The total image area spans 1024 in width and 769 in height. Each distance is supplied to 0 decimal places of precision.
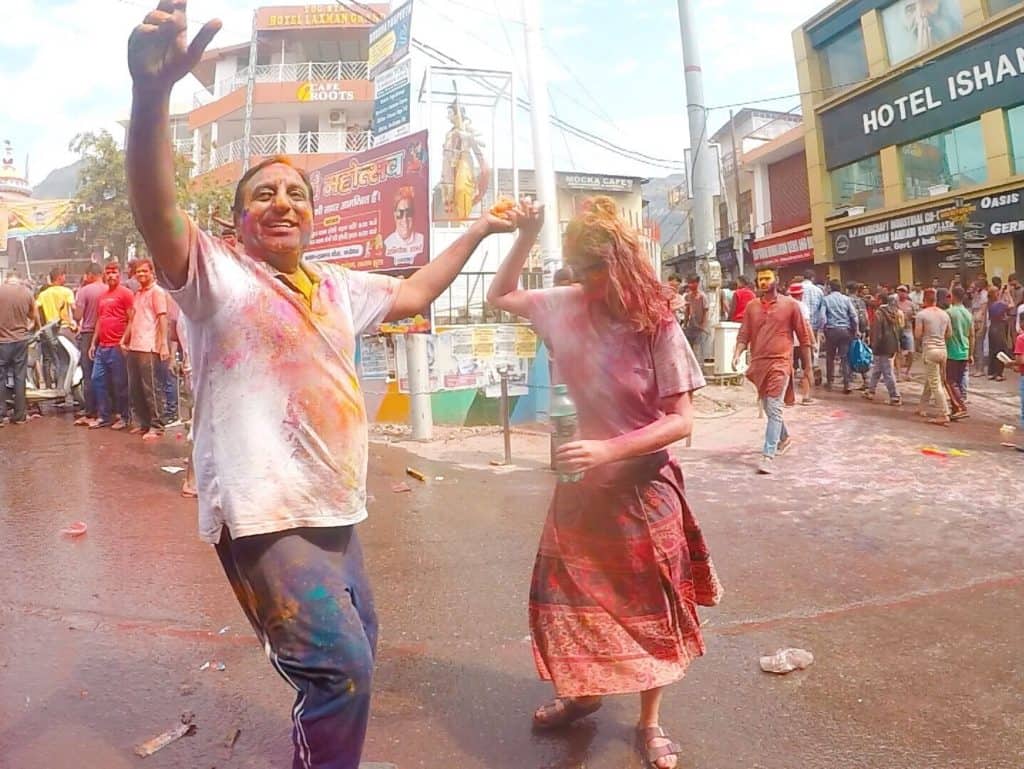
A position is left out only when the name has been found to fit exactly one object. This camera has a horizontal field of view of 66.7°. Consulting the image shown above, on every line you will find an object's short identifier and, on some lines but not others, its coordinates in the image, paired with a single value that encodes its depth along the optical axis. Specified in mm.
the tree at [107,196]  24406
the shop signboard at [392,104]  8844
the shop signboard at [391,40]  9008
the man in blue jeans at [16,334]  8758
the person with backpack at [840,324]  11766
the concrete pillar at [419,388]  8406
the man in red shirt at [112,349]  8367
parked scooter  9953
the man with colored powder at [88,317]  8945
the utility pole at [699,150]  12484
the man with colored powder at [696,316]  12961
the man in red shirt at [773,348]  7078
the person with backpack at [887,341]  10430
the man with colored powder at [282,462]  1785
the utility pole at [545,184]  7398
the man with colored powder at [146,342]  7949
